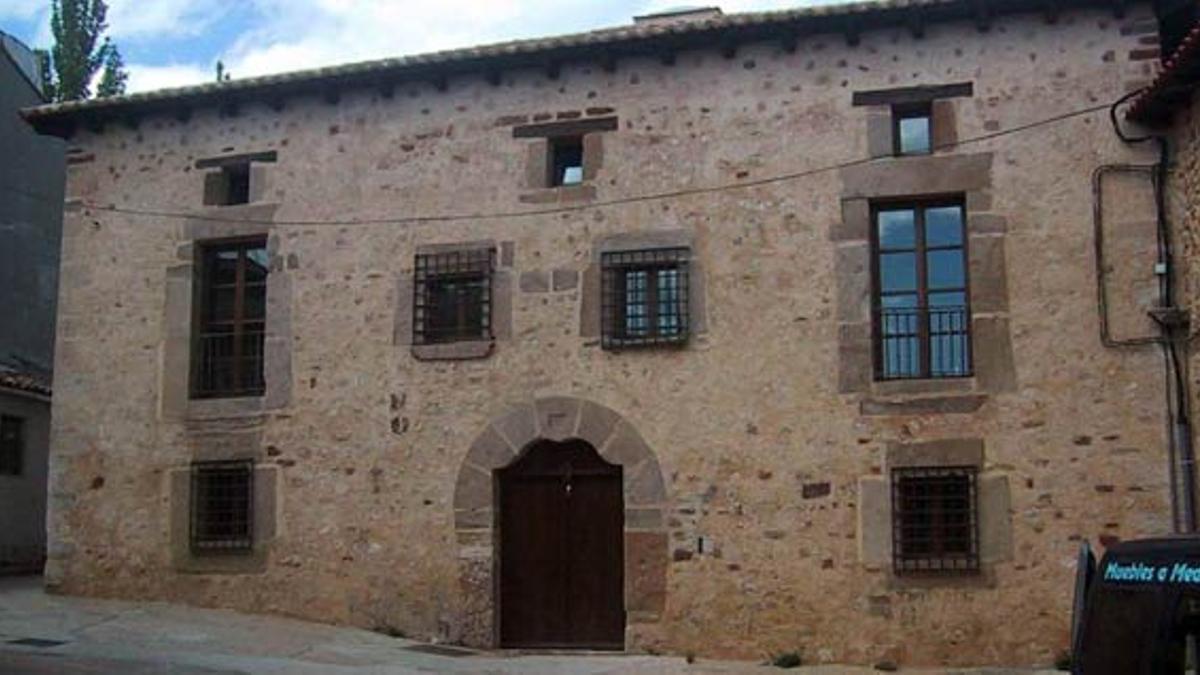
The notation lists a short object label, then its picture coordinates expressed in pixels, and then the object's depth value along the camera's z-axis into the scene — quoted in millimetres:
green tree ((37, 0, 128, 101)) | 25453
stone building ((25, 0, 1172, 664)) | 12812
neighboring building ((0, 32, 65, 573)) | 19812
